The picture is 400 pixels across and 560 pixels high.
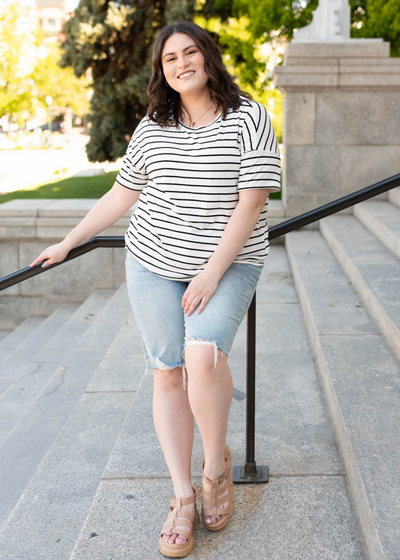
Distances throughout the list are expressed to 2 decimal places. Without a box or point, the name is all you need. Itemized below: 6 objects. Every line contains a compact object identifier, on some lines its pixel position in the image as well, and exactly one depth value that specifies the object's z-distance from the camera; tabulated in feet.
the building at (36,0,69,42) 302.86
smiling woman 6.31
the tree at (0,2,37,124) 119.65
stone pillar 21.80
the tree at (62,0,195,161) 46.83
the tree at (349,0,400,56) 36.81
